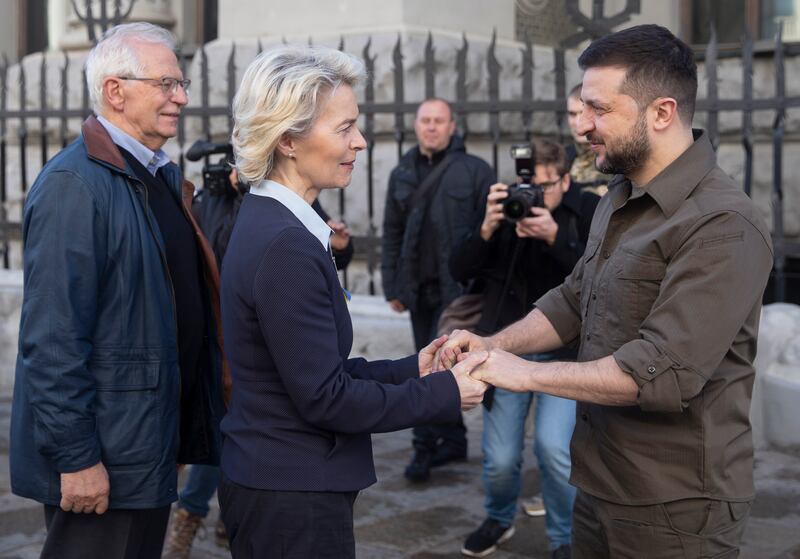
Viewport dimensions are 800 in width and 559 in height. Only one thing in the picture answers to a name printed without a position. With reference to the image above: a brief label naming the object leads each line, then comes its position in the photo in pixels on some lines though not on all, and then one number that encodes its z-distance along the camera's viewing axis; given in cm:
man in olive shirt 237
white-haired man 290
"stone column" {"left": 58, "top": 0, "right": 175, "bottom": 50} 942
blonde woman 240
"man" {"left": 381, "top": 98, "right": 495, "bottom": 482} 572
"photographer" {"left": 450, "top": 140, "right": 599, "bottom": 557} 430
